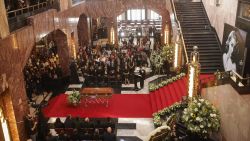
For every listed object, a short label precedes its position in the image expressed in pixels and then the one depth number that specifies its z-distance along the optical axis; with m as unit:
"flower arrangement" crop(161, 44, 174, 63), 16.88
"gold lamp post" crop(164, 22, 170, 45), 21.75
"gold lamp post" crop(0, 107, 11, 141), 8.84
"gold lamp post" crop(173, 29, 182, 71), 13.70
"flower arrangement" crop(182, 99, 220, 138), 9.26
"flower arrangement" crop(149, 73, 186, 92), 14.98
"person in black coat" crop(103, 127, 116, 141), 9.70
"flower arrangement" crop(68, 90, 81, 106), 13.77
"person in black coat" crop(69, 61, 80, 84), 16.47
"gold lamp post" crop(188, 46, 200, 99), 10.04
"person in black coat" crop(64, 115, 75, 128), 11.10
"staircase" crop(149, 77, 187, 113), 13.04
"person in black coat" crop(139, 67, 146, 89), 15.72
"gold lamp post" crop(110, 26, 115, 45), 22.43
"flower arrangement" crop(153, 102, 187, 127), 11.84
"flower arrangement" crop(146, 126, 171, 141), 9.27
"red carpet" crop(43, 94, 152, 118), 13.16
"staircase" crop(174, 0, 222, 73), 14.86
